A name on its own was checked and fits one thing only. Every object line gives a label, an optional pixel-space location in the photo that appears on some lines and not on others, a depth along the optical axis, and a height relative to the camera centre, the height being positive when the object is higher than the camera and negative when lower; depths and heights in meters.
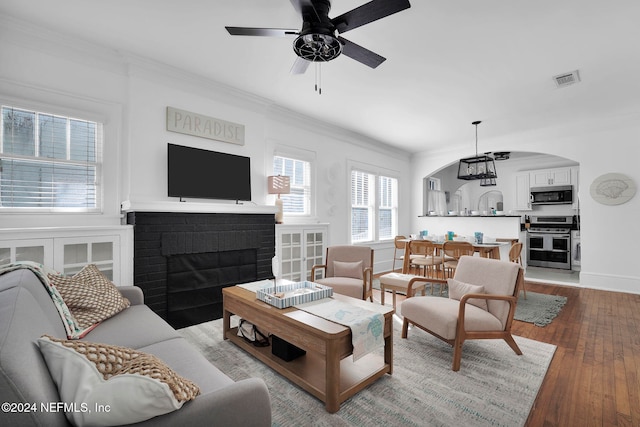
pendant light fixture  5.16 +0.84
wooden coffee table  1.80 -0.90
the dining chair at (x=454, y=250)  4.43 -0.57
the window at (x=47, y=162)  2.64 +0.52
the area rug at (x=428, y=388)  1.76 -1.23
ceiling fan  1.86 +1.31
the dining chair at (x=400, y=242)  5.71 -0.53
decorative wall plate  4.79 +0.43
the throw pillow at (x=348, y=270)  3.74 -0.71
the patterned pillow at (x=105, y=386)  0.86 -0.52
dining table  4.36 -0.50
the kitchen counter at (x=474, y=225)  5.77 -0.22
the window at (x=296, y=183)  4.80 +0.55
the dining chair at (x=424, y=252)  4.87 -0.66
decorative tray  2.29 -0.67
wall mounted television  3.42 +0.52
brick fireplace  3.08 -0.51
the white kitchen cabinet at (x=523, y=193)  7.79 +0.58
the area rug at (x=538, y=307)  3.53 -1.27
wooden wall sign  3.45 +1.13
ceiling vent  3.49 +1.68
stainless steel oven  6.81 -0.67
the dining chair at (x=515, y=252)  4.37 -0.56
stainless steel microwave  7.14 +0.49
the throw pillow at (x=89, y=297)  1.99 -0.60
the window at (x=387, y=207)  6.78 +0.19
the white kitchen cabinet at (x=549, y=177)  7.24 +0.97
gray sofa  0.75 -0.61
